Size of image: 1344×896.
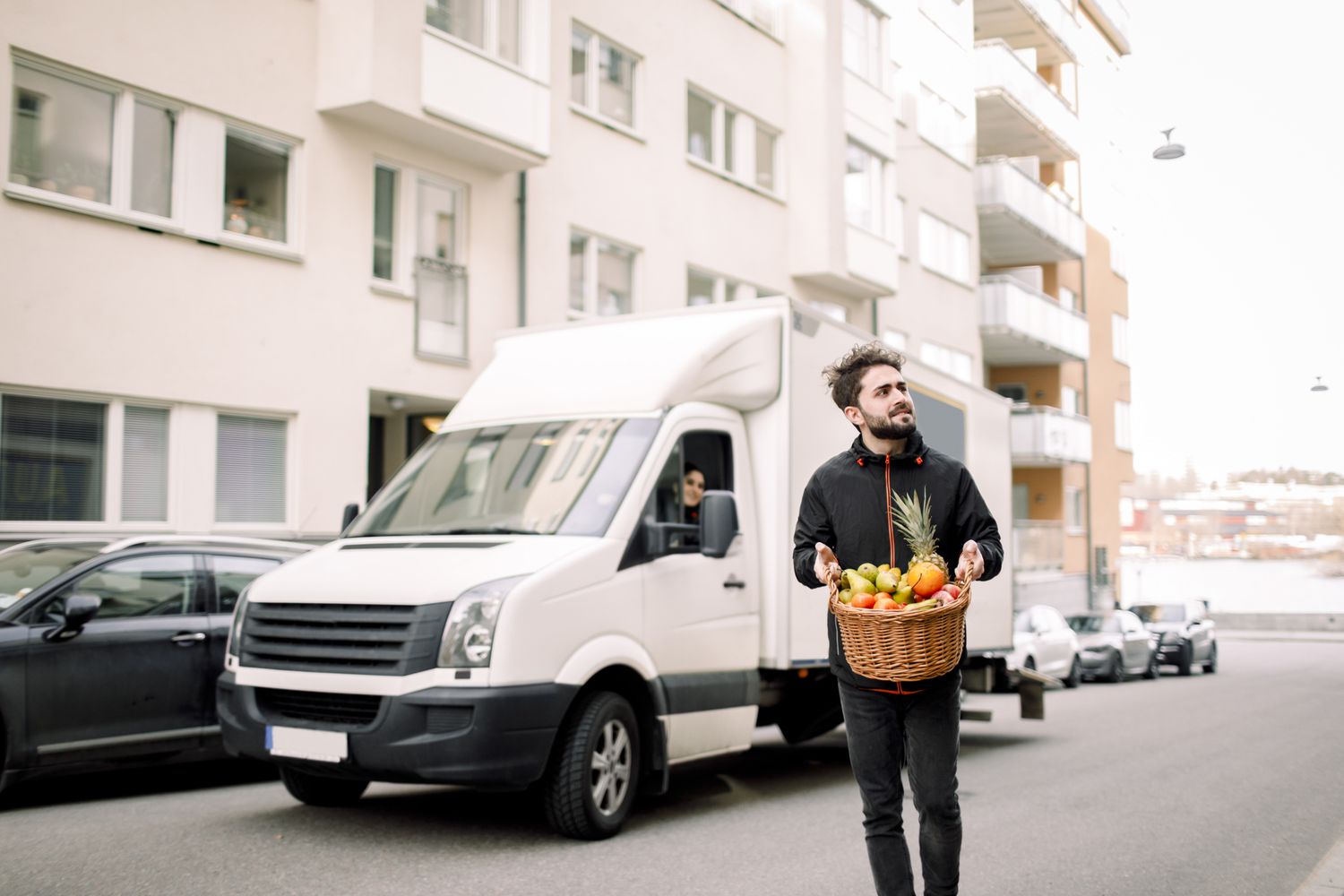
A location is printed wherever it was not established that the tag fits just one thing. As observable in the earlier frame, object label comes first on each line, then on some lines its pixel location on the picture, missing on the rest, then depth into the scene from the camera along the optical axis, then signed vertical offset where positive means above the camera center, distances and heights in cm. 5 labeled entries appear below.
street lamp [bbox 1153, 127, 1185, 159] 2725 +749
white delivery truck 696 -29
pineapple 464 -1
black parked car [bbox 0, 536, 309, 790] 813 -66
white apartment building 1370 +382
